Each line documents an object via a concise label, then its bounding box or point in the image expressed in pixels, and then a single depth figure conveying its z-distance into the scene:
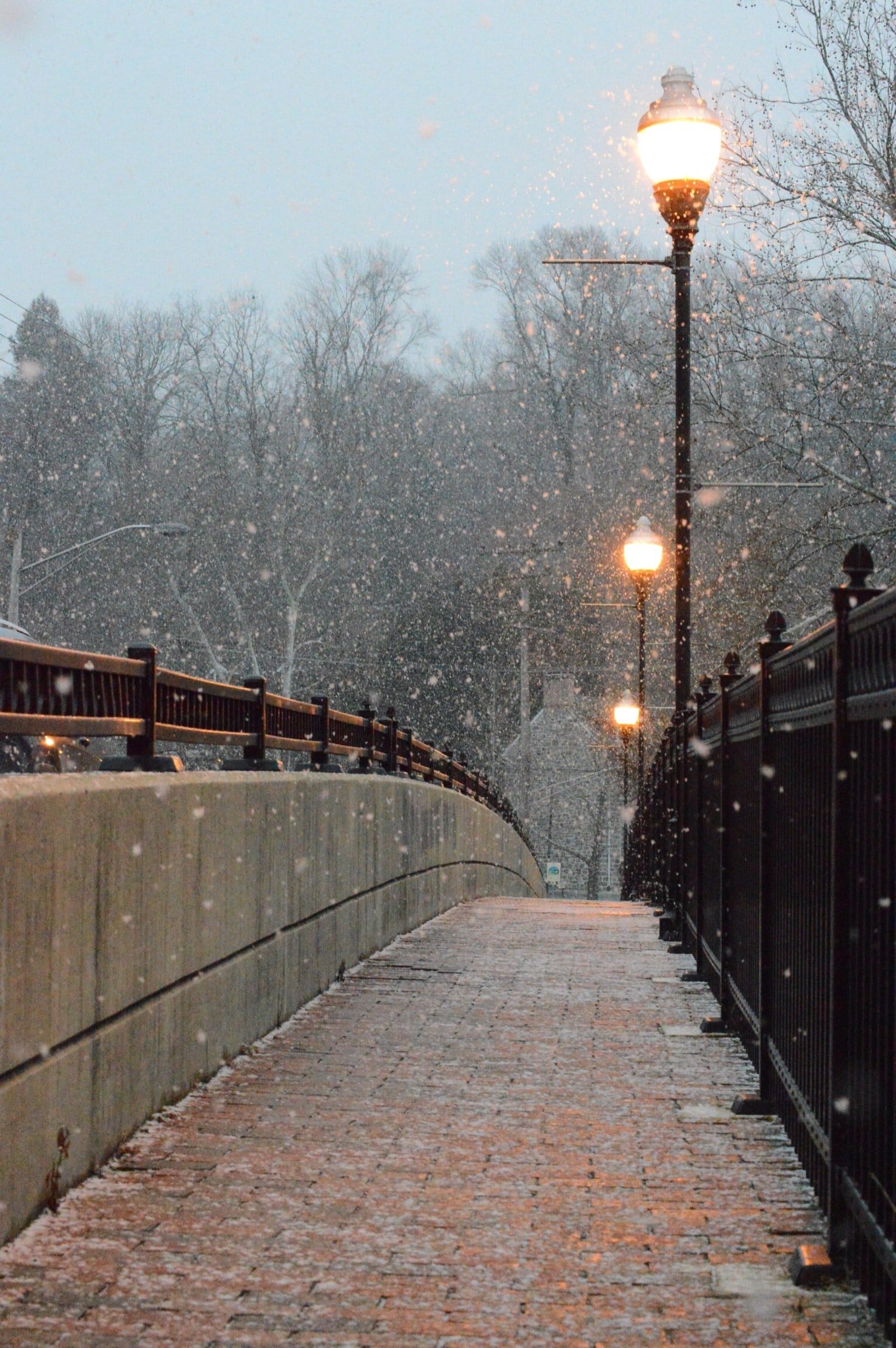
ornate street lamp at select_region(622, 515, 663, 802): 21.52
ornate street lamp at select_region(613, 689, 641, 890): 33.66
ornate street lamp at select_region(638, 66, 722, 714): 12.42
